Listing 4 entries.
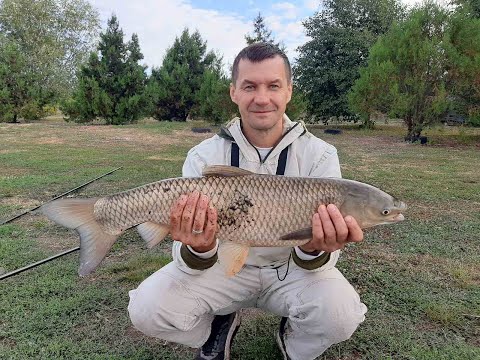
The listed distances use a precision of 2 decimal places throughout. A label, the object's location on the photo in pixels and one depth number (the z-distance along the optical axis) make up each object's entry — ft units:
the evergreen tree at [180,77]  78.69
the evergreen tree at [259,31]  70.67
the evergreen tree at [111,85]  74.08
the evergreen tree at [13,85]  73.10
